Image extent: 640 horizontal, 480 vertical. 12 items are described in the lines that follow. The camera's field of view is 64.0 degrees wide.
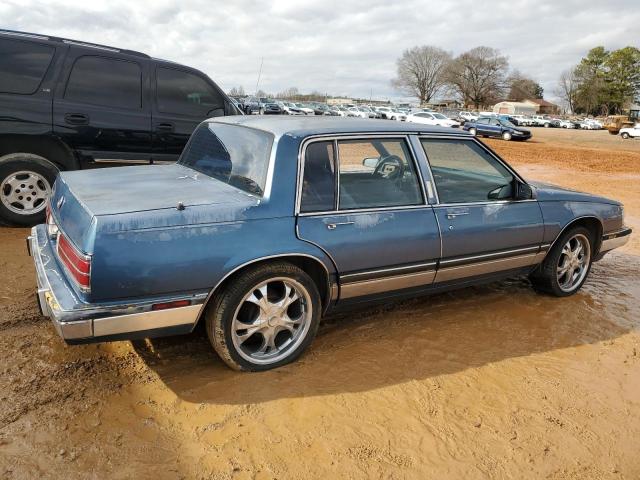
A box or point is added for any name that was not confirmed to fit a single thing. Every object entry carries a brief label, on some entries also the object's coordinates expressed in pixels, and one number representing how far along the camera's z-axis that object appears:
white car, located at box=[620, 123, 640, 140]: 36.97
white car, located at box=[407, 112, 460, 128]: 35.56
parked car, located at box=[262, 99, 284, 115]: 34.74
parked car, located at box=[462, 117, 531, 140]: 29.64
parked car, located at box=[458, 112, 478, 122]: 46.88
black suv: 5.38
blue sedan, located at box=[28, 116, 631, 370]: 2.63
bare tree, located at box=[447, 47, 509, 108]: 96.75
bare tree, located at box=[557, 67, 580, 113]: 94.88
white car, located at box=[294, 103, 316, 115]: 47.00
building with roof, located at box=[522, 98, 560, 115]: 108.42
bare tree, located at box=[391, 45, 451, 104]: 102.75
